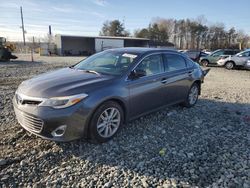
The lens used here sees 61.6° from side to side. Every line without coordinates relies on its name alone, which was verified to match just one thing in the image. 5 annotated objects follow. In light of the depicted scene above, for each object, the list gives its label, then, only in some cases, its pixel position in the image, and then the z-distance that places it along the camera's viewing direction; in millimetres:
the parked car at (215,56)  17703
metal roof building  39000
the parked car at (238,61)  15555
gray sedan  2973
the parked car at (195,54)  20156
